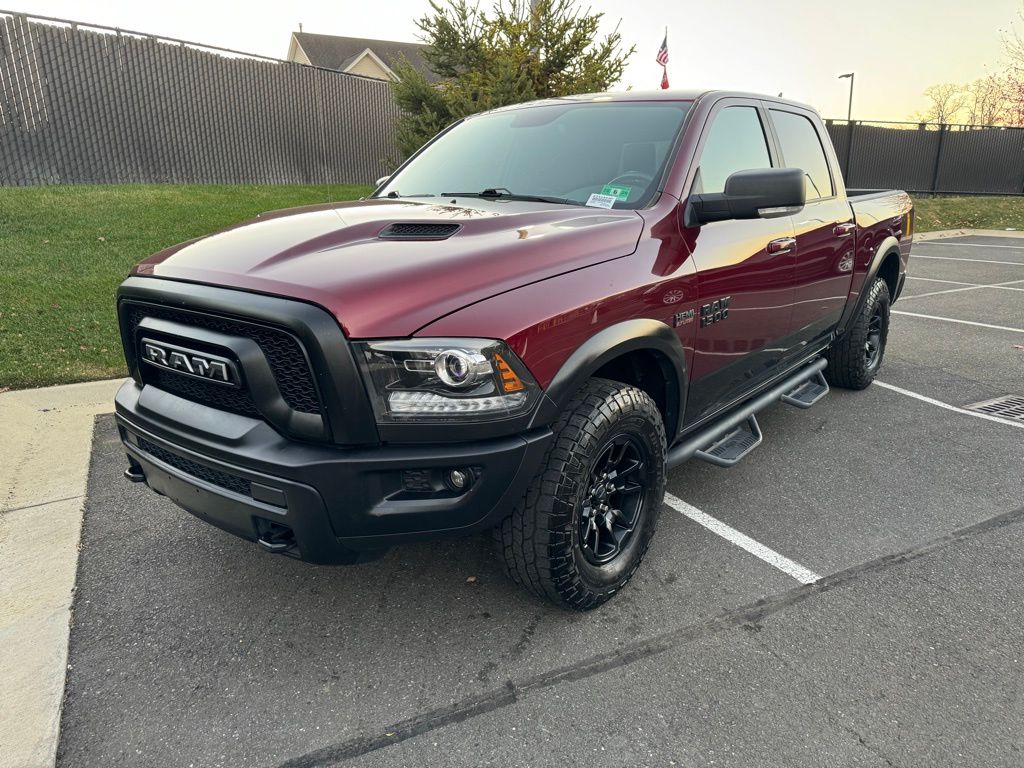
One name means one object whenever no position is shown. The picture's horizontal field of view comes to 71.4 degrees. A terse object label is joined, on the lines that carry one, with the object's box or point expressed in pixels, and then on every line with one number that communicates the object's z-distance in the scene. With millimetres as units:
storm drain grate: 4922
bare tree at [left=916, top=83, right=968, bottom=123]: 53625
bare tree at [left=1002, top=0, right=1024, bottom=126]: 34031
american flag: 11789
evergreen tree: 11602
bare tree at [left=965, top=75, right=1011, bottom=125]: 36466
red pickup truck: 2020
